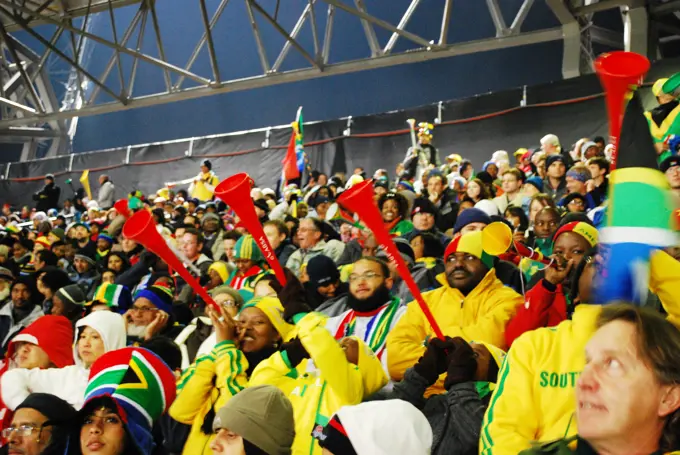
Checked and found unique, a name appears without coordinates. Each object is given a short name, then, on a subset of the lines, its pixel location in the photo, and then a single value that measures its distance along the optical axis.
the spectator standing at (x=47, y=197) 14.15
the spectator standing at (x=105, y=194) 13.13
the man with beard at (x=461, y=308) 3.01
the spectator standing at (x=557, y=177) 6.25
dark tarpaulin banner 9.47
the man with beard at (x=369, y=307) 3.42
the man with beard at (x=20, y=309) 5.45
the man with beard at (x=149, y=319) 4.09
